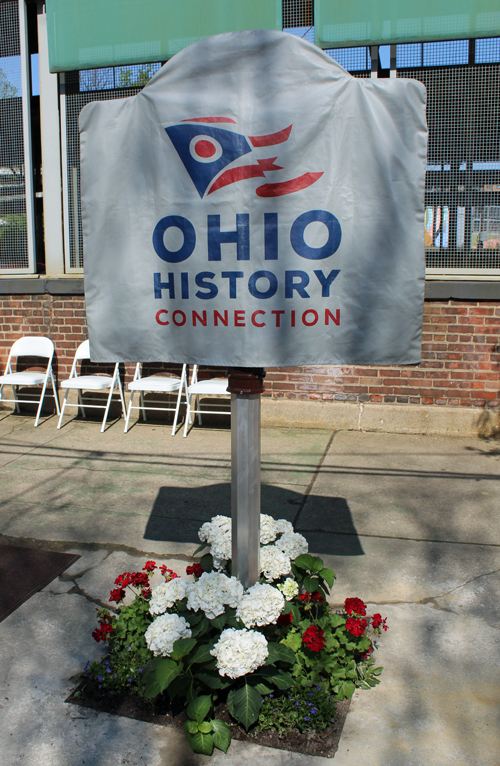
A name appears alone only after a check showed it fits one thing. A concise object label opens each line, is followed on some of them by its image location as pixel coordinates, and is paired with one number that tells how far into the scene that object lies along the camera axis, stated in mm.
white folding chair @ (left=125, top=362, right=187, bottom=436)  6609
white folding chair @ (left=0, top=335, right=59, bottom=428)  7254
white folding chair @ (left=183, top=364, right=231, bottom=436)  6491
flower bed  2377
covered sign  2295
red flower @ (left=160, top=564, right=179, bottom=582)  2868
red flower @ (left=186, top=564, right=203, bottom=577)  2859
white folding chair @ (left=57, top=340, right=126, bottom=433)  6840
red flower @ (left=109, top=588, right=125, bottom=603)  2740
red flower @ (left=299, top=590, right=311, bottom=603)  2710
